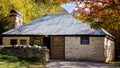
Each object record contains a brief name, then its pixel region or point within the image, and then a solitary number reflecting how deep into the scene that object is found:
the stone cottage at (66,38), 14.66
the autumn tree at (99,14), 12.38
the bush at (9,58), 11.69
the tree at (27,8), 19.65
